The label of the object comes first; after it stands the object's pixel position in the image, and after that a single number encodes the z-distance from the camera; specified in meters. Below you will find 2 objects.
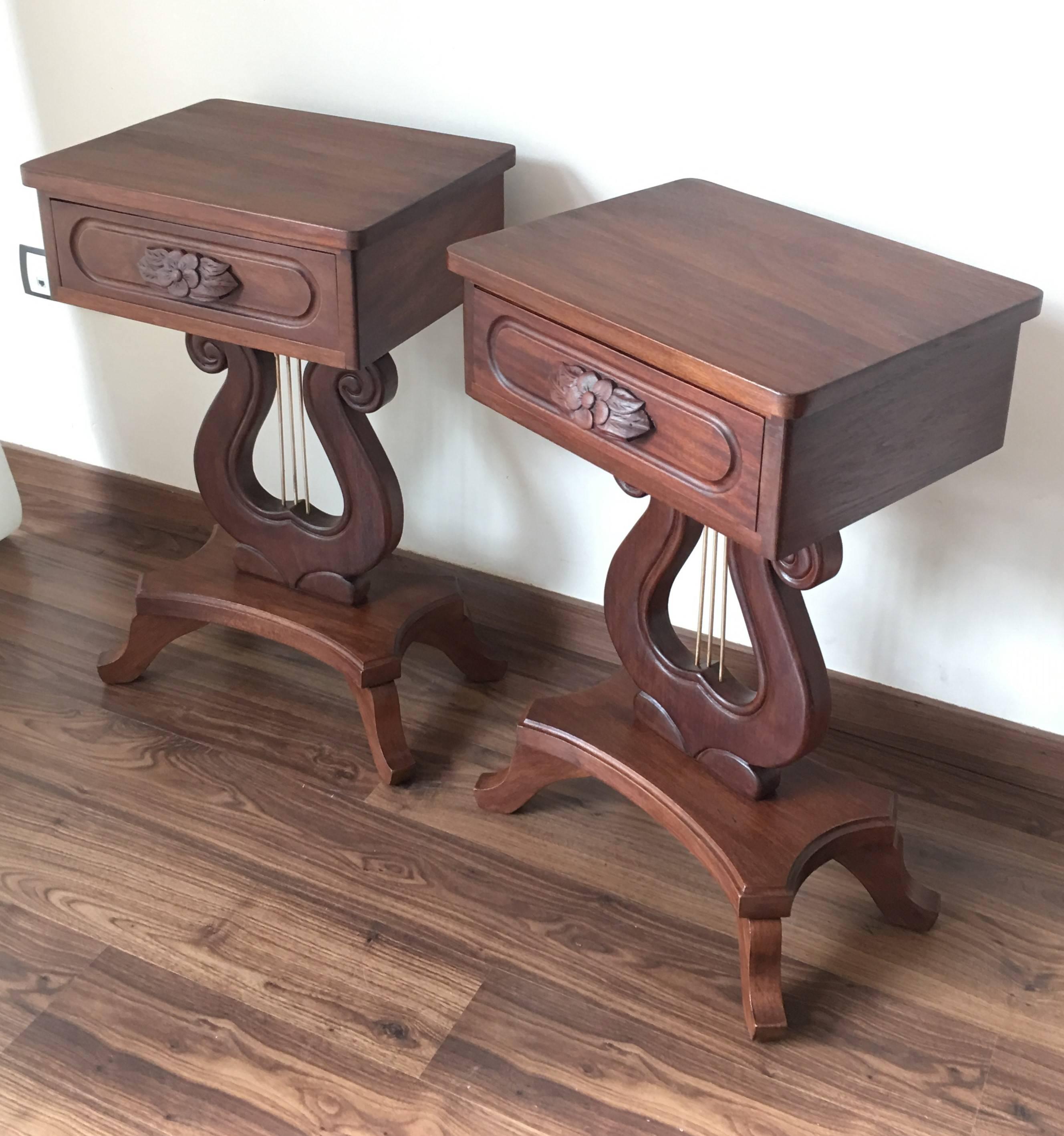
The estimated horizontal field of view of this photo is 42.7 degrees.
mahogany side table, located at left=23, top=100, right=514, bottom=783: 1.37
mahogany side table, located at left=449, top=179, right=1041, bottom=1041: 1.09
